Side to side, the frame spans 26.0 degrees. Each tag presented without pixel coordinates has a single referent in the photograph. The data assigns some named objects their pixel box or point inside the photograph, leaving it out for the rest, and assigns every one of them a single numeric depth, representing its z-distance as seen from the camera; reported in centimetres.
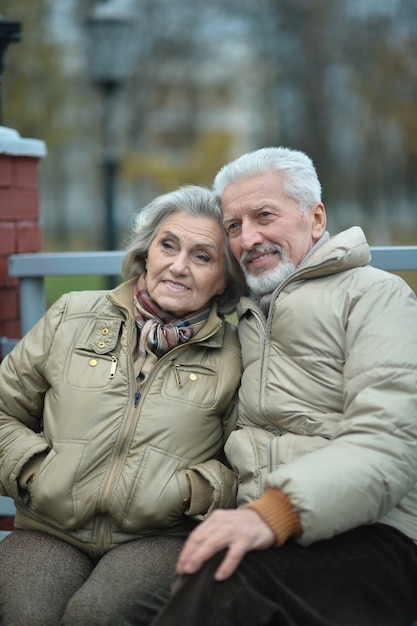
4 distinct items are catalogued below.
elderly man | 223
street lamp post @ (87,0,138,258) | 991
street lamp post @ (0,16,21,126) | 430
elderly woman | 264
